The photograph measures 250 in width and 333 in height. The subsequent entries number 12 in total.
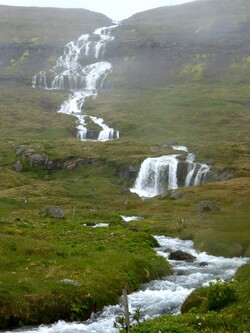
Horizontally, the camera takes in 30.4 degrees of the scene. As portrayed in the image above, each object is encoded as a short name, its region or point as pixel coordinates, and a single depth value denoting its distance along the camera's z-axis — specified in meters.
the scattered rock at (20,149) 139.27
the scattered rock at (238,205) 71.81
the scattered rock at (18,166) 130.44
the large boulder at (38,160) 132.25
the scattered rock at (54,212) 63.91
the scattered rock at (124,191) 102.67
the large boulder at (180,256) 41.78
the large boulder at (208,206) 70.38
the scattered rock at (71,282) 28.40
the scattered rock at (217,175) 109.19
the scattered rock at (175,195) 88.82
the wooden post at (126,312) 16.34
